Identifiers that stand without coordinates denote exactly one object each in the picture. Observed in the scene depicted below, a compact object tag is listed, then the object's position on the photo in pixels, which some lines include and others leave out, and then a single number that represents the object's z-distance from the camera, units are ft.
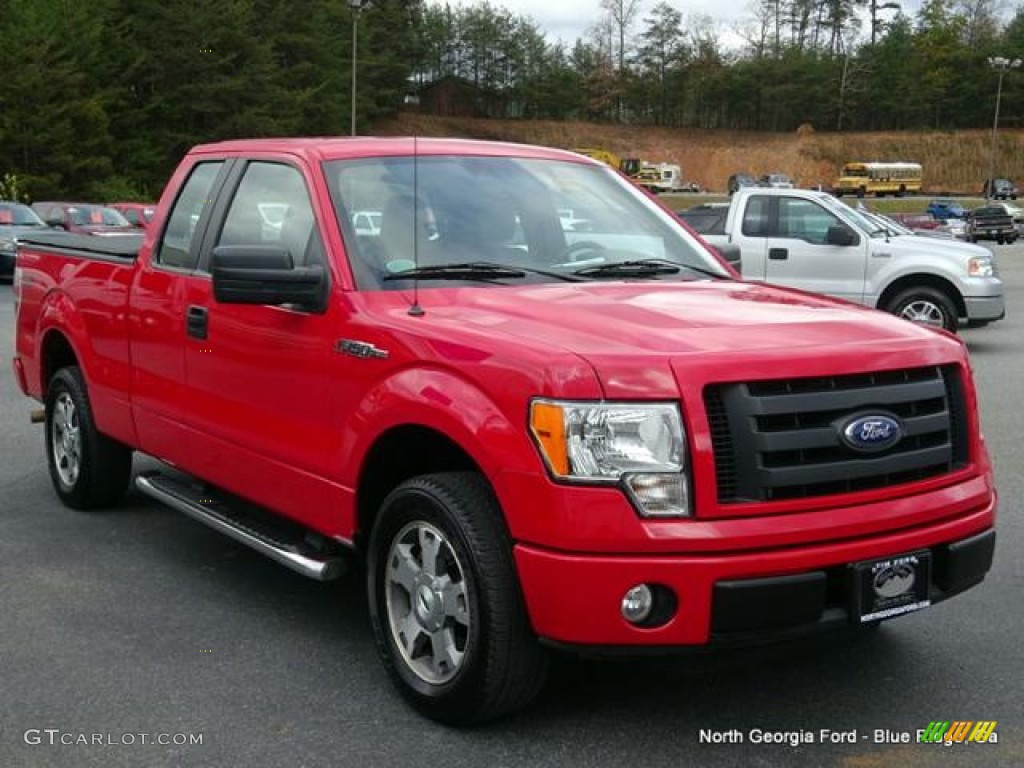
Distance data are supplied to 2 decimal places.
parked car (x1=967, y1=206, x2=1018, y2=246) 164.66
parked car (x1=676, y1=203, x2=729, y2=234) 50.11
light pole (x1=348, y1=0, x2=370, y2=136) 129.05
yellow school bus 302.25
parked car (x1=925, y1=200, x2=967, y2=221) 183.36
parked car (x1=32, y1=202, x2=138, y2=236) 90.31
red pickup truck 11.14
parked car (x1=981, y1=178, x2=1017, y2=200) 279.34
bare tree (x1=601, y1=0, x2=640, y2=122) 431.84
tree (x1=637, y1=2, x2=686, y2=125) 424.87
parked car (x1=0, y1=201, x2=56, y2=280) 80.84
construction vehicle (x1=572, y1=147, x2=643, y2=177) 265.11
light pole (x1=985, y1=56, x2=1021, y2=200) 202.39
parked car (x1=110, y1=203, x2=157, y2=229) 99.71
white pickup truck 45.93
